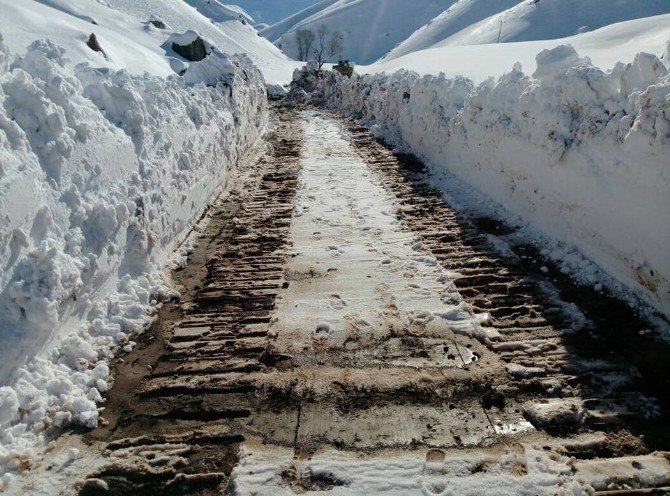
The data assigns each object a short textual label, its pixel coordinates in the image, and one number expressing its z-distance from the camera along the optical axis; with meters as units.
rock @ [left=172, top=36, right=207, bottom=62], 17.31
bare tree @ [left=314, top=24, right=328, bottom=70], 117.50
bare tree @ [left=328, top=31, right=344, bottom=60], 90.44
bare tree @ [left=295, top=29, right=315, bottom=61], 100.62
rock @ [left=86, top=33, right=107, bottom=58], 9.79
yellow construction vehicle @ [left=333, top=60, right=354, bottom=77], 36.99
